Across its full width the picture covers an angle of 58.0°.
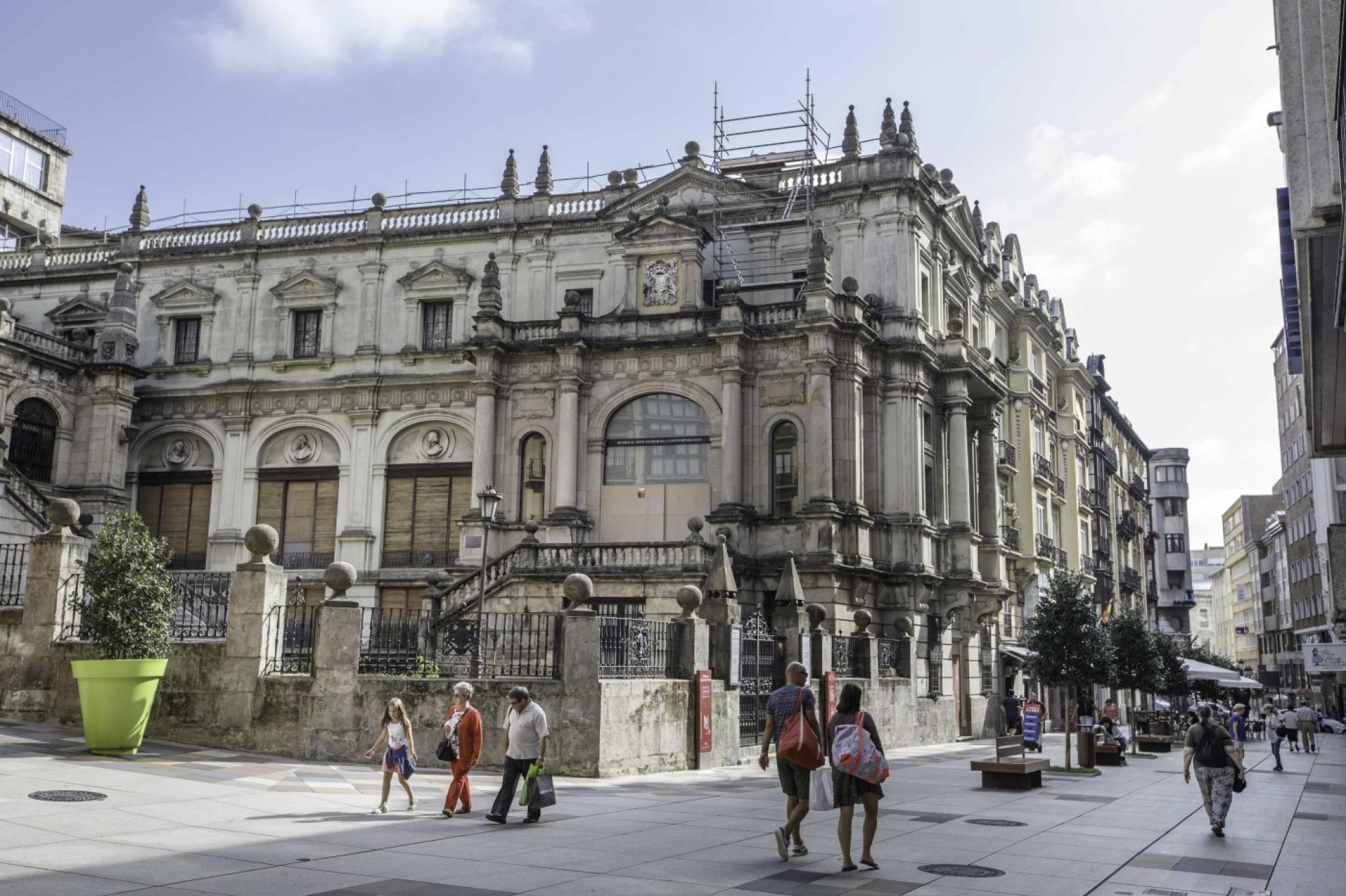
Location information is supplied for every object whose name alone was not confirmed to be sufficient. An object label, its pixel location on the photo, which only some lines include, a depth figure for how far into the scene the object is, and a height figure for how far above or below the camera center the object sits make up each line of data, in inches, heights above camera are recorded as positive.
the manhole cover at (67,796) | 477.1 -61.5
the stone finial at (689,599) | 799.1 +31.8
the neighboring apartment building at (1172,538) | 3848.4 +370.8
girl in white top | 502.3 -41.5
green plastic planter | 620.1 -31.0
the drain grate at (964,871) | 407.5 -73.5
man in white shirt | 502.0 -38.6
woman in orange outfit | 512.4 -41.8
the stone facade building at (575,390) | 1300.4 +299.3
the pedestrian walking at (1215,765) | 537.3 -48.3
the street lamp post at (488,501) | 988.1 +119.4
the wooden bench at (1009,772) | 717.9 -70.5
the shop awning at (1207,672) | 1620.3 -22.9
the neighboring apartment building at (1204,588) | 6338.6 +371.6
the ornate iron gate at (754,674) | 893.8 -18.7
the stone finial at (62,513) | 724.7 +75.0
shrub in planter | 621.6 +4.3
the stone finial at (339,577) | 682.2 +36.8
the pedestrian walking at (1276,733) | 1045.8 -67.4
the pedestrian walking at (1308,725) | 1314.0 -73.5
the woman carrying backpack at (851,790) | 414.3 -48.2
